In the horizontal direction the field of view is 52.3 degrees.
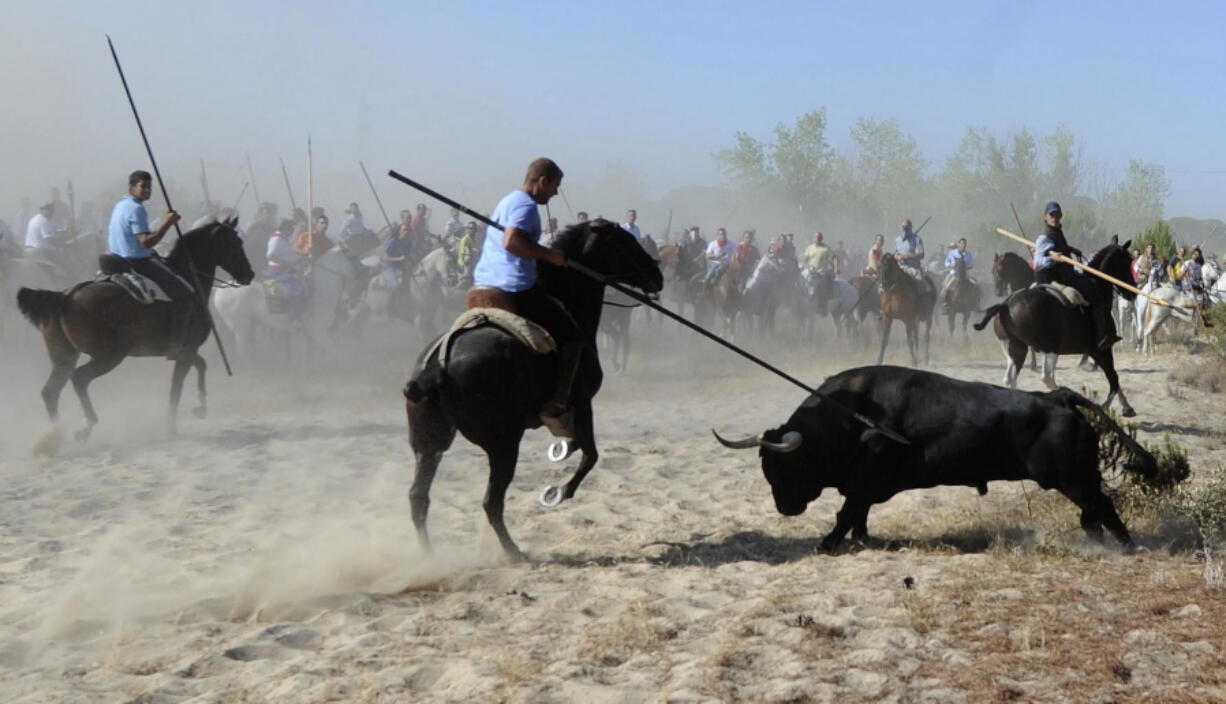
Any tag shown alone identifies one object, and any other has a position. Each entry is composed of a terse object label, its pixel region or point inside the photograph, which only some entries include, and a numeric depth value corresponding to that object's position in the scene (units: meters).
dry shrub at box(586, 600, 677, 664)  5.39
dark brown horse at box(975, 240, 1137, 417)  13.54
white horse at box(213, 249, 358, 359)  20.86
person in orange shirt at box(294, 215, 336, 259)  23.50
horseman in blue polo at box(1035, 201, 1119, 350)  13.62
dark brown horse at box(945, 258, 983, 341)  28.39
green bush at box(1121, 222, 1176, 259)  32.12
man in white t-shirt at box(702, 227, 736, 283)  28.27
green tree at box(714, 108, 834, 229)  79.88
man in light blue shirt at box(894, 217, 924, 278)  26.91
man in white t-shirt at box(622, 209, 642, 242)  24.20
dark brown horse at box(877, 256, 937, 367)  22.19
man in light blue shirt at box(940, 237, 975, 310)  28.58
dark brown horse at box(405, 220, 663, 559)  7.28
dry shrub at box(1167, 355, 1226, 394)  16.16
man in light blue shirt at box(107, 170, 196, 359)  12.16
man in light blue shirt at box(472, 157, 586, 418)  7.45
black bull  7.27
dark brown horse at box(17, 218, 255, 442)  12.35
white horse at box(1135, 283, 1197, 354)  22.92
